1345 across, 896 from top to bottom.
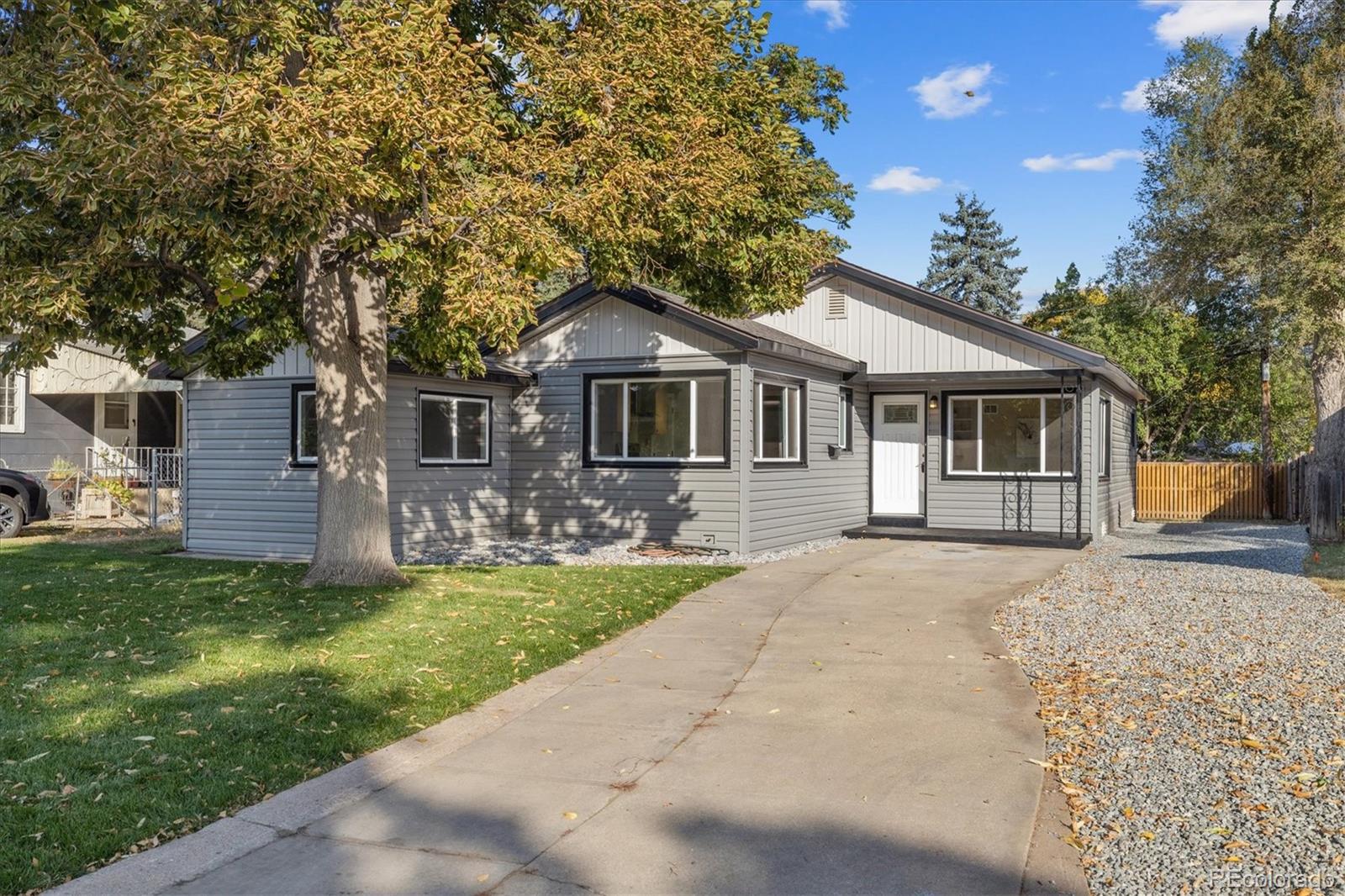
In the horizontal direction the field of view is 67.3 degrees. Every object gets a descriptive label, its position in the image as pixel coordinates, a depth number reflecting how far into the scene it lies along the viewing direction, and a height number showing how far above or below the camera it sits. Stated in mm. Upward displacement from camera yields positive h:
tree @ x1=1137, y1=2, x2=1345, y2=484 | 18953 +5645
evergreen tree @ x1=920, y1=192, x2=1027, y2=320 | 42938 +8914
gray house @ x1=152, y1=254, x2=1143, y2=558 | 14188 +523
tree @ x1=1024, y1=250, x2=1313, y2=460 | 27000 +2615
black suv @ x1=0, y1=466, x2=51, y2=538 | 17016 -603
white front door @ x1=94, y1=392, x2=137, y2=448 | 21656 +1019
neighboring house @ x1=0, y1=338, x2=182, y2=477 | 20266 +1174
